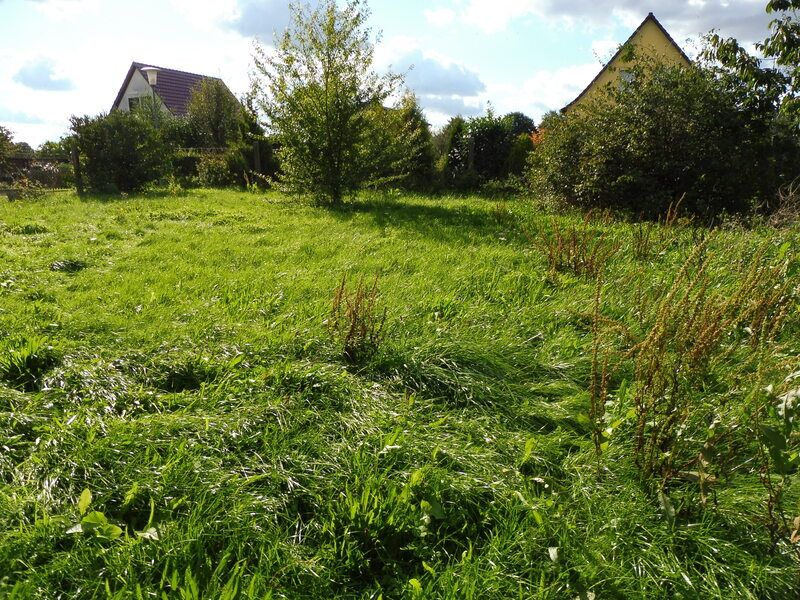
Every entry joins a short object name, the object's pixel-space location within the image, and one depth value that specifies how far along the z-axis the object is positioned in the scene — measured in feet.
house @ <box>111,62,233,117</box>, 108.78
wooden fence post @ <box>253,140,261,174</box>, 53.83
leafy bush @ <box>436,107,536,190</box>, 54.29
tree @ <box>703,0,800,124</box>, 30.14
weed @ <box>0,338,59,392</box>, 9.88
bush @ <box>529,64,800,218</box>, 29.32
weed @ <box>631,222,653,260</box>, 18.99
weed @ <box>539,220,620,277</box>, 17.12
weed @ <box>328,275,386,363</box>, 11.54
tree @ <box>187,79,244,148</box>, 81.82
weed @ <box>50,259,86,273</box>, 18.03
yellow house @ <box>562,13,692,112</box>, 68.59
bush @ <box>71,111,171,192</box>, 45.42
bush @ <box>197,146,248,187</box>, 54.81
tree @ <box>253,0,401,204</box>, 34.30
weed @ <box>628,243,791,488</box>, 7.38
